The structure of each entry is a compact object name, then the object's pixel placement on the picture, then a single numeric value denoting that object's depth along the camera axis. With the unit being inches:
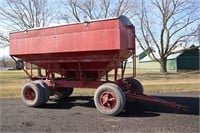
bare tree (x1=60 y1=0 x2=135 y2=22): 967.0
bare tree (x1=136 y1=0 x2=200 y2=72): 983.4
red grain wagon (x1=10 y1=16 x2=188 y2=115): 212.2
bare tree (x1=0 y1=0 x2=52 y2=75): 904.7
